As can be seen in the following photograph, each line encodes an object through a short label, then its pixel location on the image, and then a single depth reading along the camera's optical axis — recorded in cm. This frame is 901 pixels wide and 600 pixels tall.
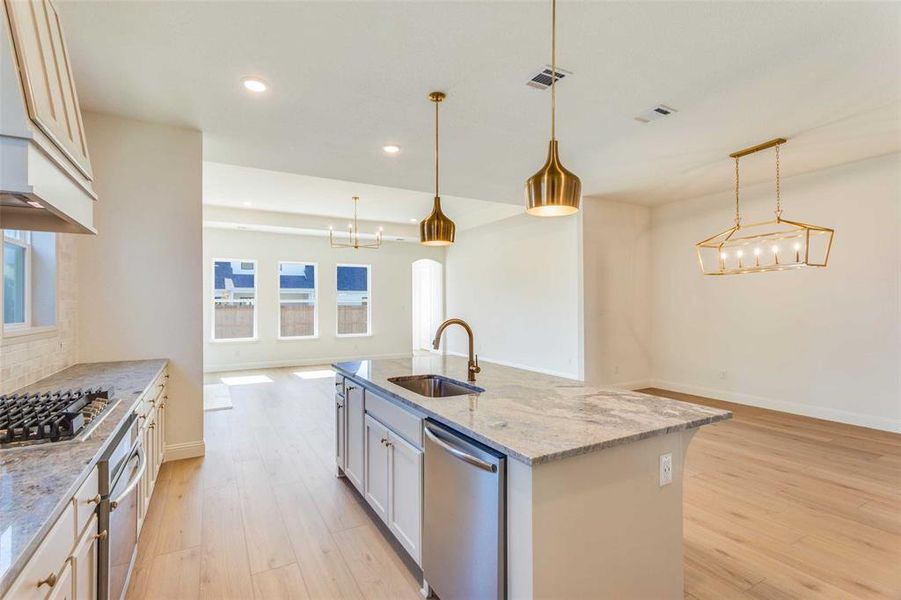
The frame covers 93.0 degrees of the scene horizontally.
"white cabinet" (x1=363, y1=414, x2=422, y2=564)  206
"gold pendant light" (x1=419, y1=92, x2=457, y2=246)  281
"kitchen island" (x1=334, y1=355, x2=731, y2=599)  142
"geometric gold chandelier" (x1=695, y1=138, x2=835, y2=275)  464
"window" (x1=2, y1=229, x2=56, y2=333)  249
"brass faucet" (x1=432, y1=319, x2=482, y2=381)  263
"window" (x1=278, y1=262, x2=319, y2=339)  890
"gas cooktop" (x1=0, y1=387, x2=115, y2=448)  147
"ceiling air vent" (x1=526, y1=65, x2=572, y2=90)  275
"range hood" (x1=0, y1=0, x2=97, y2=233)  115
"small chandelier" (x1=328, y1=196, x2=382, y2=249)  844
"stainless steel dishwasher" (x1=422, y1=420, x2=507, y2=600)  150
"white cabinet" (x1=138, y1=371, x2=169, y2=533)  232
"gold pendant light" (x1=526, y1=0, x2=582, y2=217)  182
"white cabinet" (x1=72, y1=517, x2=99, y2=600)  125
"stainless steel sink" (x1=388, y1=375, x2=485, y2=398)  265
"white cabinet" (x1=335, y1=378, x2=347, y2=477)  312
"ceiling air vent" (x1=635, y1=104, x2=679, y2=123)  329
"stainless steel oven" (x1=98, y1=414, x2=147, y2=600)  146
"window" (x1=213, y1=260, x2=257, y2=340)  837
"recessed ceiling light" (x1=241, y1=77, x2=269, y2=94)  283
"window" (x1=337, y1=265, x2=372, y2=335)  957
